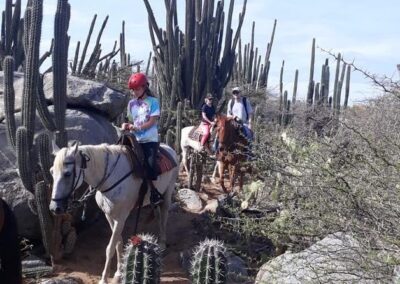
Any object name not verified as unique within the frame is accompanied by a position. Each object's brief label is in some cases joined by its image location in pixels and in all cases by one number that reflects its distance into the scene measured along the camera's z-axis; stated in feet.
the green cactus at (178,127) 41.16
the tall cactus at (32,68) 24.29
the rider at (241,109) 40.70
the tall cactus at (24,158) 23.89
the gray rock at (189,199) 34.95
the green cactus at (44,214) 24.81
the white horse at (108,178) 22.56
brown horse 38.01
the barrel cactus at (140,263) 19.83
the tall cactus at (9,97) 24.93
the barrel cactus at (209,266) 19.54
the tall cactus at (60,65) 25.00
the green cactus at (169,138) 43.39
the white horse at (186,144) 42.05
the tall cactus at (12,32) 35.88
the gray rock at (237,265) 25.00
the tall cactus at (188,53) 44.32
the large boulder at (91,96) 30.07
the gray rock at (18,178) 26.45
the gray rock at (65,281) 24.22
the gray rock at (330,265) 14.03
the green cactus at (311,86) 63.26
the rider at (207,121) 40.57
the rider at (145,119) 24.75
